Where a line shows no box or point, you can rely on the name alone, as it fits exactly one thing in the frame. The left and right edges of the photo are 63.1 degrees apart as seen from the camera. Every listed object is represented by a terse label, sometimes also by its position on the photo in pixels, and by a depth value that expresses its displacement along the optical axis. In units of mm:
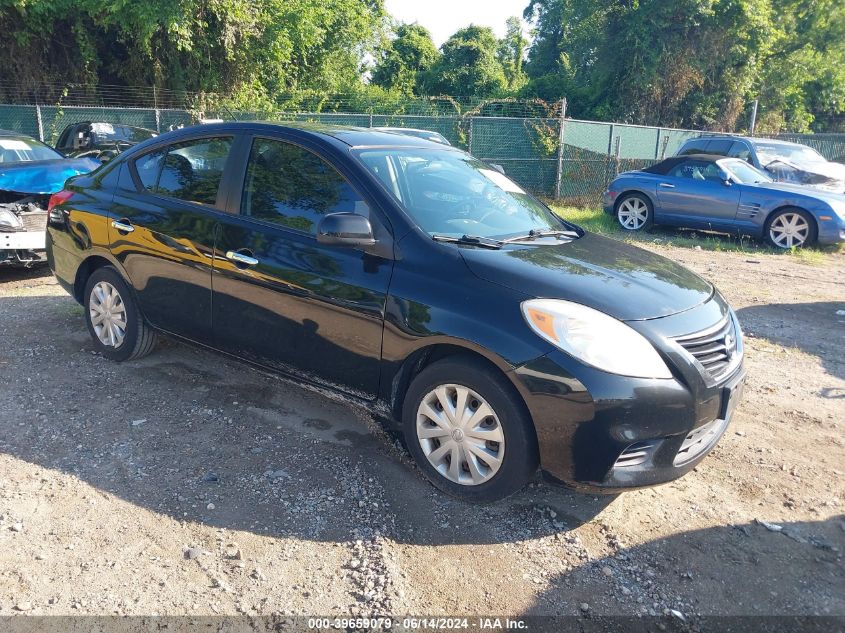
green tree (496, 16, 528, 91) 52756
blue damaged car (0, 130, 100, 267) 6844
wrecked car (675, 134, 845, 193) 13281
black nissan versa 3010
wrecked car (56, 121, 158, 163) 12773
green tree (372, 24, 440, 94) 40000
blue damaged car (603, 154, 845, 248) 10547
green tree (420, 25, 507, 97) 37844
